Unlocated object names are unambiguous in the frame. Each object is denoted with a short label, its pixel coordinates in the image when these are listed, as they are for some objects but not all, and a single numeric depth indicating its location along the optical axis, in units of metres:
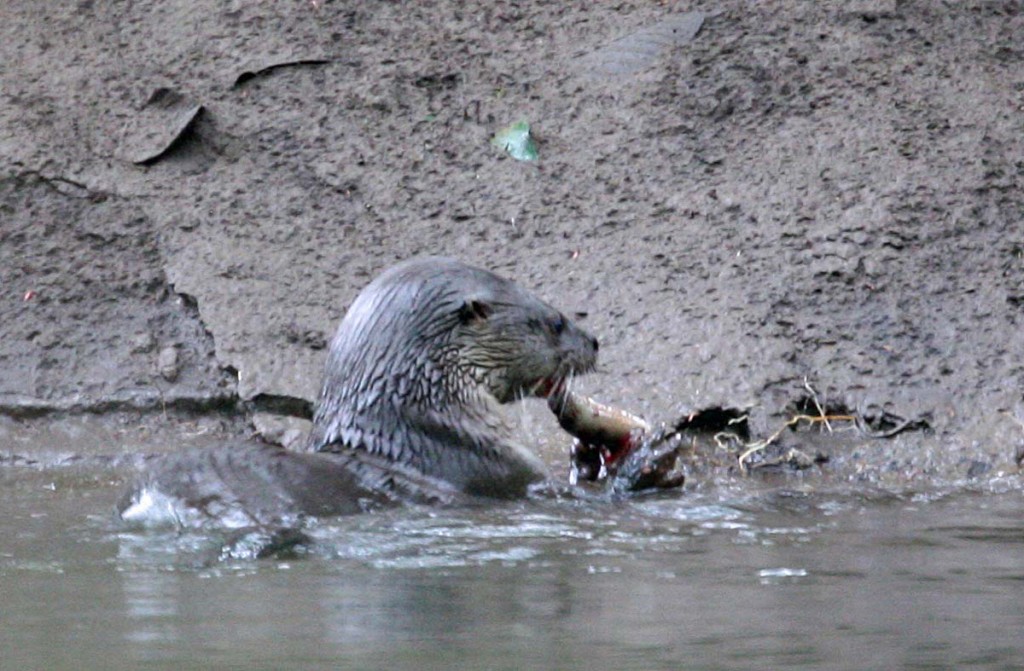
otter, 8.05
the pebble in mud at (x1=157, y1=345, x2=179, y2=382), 11.16
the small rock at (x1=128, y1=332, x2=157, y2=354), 11.37
